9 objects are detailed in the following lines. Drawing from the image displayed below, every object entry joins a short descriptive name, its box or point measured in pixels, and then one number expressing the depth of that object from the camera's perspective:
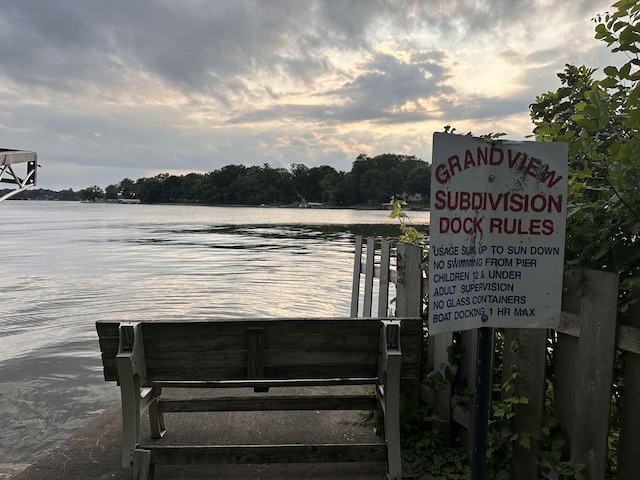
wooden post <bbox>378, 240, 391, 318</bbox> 4.81
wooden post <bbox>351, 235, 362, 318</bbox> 6.29
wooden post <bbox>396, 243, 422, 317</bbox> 4.03
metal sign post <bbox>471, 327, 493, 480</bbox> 2.10
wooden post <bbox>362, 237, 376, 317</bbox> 5.77
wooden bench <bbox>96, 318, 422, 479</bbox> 3.35
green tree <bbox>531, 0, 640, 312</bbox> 2.36
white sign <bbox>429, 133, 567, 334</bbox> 1.98
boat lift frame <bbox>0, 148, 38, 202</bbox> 13.40
